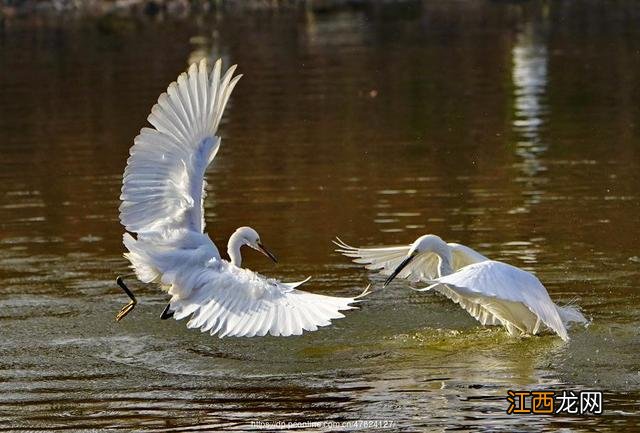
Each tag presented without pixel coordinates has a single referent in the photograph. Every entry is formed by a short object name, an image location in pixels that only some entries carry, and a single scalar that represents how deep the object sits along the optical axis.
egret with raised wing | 18.80
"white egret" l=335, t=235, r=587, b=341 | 18.30
